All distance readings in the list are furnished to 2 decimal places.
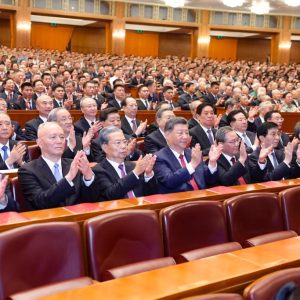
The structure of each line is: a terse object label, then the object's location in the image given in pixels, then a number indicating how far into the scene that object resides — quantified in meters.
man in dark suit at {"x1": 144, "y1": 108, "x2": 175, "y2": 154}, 3.23
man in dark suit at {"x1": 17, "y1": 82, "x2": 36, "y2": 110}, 4.79
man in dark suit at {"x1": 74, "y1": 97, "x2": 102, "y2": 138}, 3.64
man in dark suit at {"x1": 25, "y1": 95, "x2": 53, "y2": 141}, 3.49
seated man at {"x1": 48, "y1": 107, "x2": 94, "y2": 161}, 2.92
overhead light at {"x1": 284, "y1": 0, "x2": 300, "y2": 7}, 7.85
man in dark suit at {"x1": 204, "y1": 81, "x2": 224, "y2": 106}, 6.17
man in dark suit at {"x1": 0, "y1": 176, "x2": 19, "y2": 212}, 1.89
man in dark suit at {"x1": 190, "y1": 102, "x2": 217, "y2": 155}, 3.50
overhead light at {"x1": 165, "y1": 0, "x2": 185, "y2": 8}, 8.54
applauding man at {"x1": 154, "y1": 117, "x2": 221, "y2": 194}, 2.32
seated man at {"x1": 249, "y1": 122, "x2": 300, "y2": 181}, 2.68
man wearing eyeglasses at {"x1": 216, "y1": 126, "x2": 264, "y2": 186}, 2.47
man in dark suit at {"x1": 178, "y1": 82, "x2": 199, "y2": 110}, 5.64
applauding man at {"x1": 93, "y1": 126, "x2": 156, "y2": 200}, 2.12
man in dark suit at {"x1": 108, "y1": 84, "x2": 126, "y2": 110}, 4.91
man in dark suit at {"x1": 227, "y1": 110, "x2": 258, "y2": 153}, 3.42
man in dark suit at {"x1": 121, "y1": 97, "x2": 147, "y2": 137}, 3.92
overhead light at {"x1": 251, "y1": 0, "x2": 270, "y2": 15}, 8.98
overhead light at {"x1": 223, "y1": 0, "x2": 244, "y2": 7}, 8.43
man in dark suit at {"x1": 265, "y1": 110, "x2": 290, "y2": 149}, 3.60
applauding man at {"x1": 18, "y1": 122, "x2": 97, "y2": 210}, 1.97
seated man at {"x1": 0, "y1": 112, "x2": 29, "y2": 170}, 2.53
